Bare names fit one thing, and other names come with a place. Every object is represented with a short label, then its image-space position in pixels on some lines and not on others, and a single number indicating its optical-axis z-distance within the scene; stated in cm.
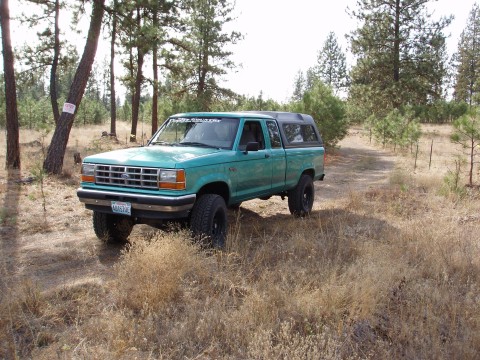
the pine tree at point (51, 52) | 1992
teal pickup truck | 510
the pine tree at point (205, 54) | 2378
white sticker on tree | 1177
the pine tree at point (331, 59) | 6844
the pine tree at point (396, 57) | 3216
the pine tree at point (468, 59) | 5922
